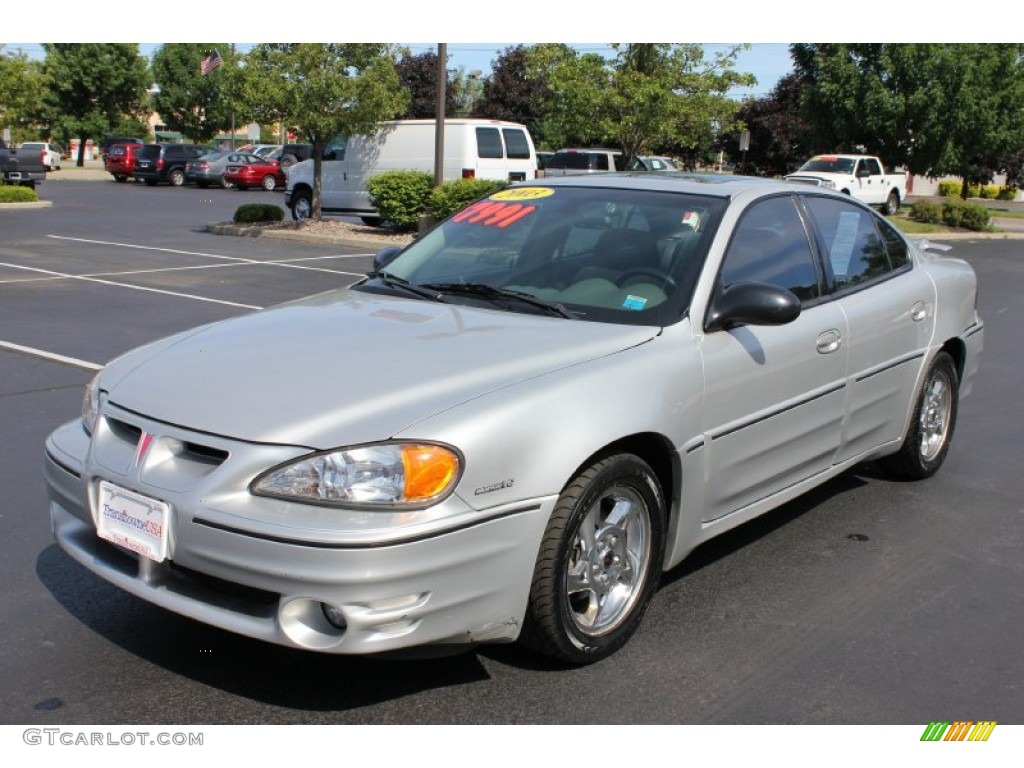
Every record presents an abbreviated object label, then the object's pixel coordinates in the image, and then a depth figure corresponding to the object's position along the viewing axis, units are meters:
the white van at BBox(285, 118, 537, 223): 22.00
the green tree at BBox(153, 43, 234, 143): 62.78
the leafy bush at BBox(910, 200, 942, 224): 30.17
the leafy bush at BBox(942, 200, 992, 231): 29.09
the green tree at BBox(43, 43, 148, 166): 57.09
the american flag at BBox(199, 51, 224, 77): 34.60
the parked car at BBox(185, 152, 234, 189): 40.94
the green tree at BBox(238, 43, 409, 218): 19.86
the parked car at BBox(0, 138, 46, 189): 33.22
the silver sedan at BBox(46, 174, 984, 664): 3.10
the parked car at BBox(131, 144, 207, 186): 41.31
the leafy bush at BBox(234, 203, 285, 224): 21.95
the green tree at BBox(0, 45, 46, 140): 31.70
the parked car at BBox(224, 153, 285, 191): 40.41
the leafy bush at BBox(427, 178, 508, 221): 19.25
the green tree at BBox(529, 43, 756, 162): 23.89
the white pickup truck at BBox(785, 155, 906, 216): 30.16
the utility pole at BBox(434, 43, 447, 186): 20.08
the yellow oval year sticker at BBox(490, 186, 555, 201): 5.01
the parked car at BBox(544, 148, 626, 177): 30.73
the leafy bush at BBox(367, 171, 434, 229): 20.48
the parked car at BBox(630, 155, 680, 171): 31.64
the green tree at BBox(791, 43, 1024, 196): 31.94
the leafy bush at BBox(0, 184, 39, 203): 26.59
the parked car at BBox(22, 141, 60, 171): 48.12
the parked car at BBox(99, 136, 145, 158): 44.91
